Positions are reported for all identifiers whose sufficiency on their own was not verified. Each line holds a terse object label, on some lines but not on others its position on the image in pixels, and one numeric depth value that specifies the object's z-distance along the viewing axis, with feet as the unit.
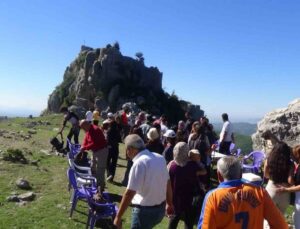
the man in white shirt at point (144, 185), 19.00
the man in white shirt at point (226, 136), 52.06
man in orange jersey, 13.55
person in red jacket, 37.19
